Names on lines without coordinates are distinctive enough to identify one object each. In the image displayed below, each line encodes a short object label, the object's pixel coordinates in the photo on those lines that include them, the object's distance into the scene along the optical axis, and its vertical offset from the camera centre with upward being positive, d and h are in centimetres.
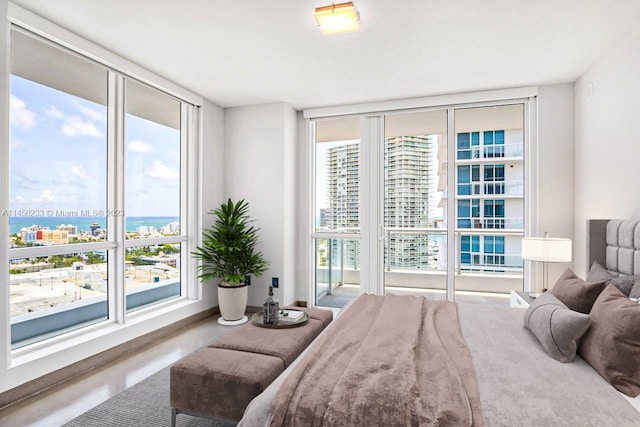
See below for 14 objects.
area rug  218 -124
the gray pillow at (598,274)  250 -42
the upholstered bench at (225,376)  192 -87
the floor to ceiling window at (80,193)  265 +19
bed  129 -70
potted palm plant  412 -52
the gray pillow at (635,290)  211 -45
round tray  264 -80
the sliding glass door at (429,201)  423 +15
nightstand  319 -77
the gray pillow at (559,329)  174 -57
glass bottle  272 -73
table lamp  318 -31
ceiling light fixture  243 +135
